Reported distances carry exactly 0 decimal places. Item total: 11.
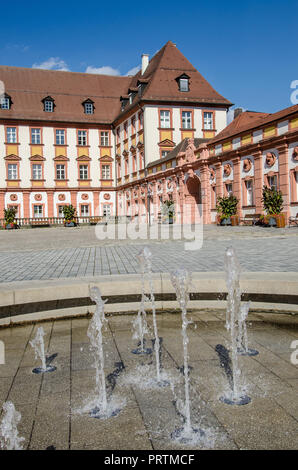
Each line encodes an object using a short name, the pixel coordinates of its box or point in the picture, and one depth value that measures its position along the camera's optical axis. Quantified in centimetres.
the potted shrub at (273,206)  2169
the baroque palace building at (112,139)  3488
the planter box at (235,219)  2647
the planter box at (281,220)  2156
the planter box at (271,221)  2215
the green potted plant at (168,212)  3374
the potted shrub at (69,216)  4081
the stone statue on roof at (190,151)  3209
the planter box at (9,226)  4078
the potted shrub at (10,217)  4178
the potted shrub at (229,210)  2661
